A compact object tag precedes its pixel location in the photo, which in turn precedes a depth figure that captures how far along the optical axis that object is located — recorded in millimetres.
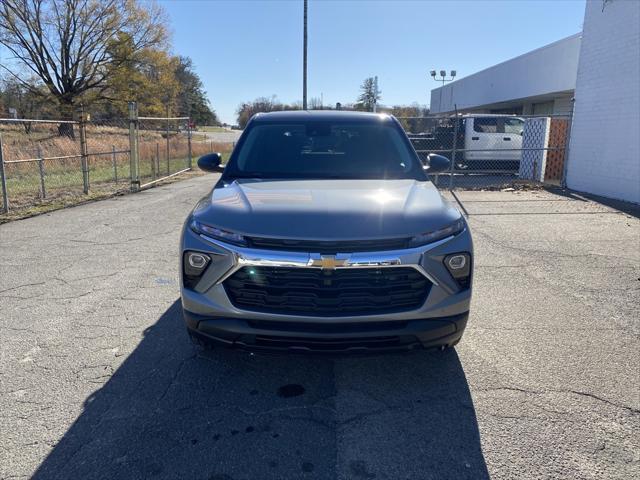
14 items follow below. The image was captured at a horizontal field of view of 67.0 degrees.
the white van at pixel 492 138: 16953
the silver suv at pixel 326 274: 2713
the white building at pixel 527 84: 22750
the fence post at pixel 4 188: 8891
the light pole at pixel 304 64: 20886
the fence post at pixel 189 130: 17895
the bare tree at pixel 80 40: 32938
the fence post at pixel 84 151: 11672
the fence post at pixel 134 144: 12812
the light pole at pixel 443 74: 39316
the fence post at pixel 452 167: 12328
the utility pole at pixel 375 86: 33675
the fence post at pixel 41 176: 10745
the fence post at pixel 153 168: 15086
